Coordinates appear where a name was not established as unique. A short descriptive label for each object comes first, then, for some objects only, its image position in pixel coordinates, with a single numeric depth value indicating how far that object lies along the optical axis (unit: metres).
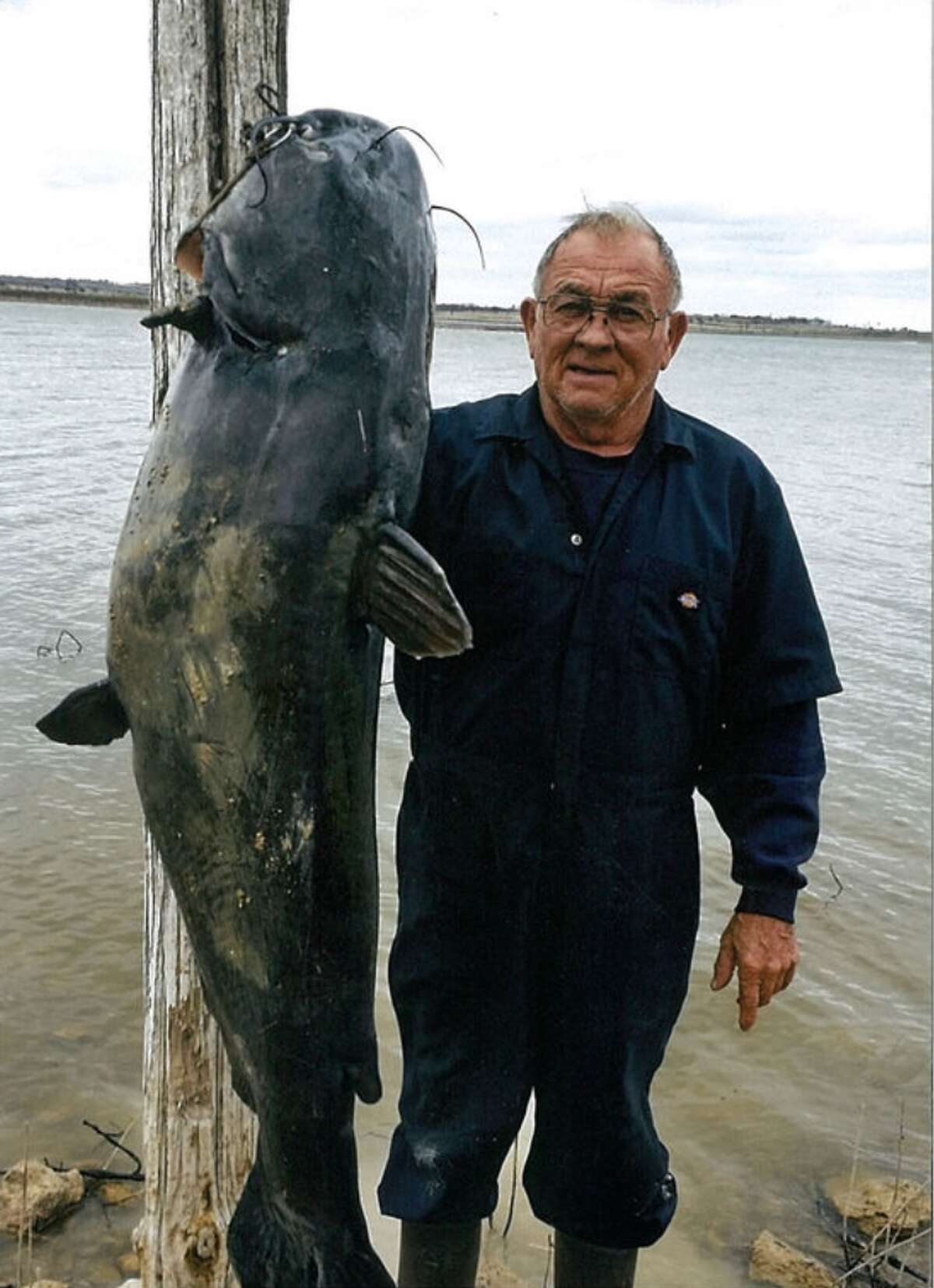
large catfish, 2.12
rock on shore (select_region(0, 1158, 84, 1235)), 4.02
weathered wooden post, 2.52
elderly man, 2.67
